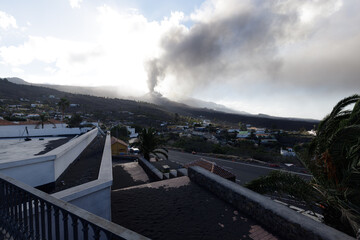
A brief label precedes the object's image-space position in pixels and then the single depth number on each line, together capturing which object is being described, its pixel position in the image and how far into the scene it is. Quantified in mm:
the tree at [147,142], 15891
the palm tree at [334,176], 4605
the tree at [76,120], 39925
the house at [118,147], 31447
